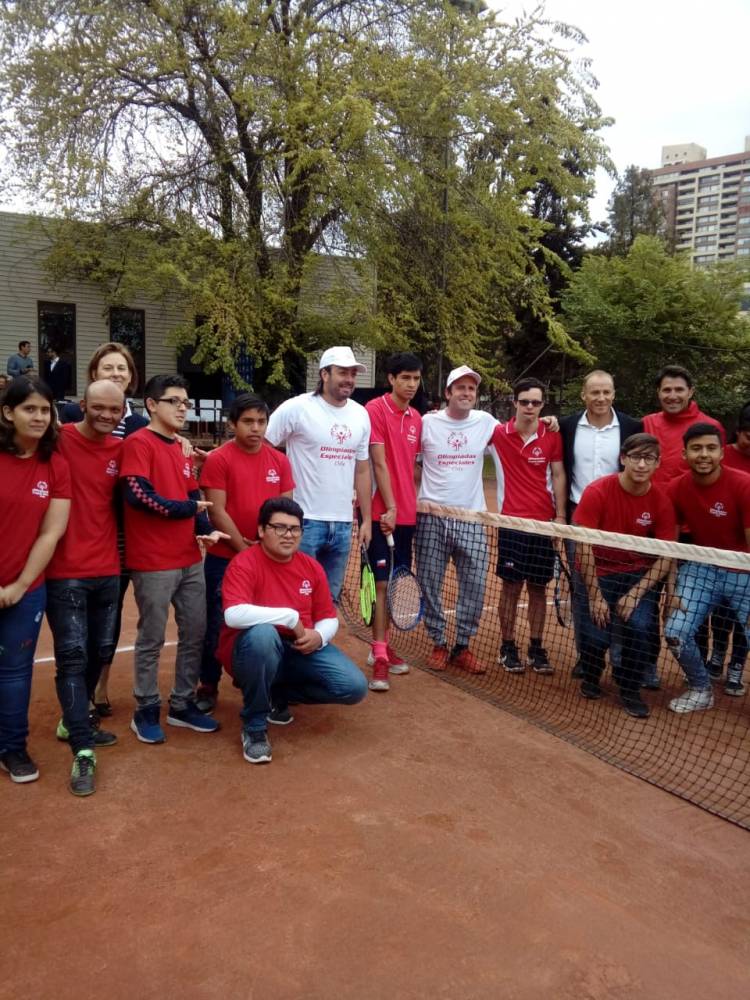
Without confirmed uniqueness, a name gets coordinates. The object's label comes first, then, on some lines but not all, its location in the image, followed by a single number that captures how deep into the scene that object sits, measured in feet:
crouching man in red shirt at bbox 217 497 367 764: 13.52
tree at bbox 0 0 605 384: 51.67
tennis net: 14.32
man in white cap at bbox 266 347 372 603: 16.49
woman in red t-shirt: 11.93
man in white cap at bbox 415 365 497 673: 18.17
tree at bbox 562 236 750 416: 71.05
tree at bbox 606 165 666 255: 126.82
